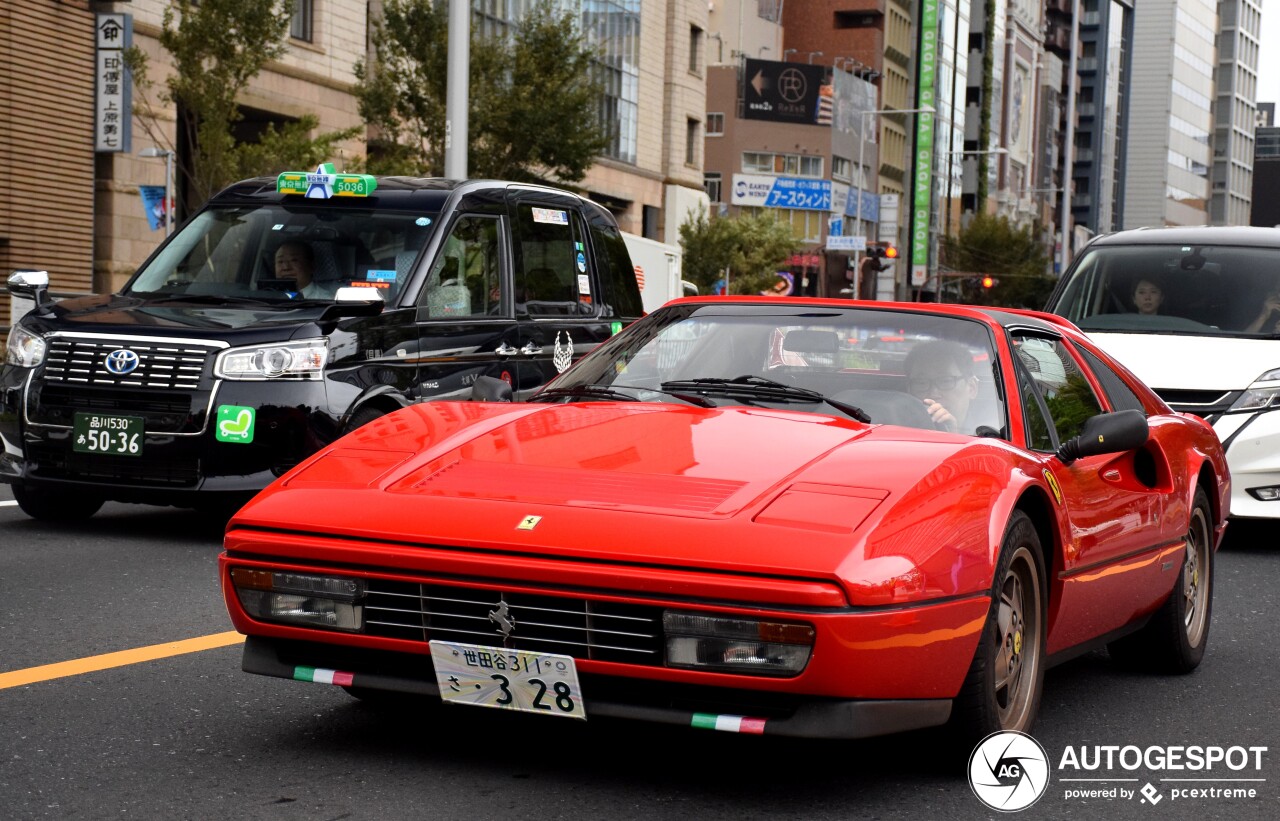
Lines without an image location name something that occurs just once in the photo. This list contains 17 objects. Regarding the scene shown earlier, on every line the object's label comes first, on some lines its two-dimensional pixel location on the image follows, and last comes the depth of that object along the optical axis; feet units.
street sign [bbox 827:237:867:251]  215.92
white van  34.47
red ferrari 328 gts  12.96
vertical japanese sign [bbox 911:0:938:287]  368.68
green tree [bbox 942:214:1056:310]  350.02
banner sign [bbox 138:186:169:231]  87.71
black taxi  28.58
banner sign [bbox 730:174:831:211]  318.04
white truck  89.38
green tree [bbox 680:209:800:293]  213.25
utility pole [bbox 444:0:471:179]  69.62
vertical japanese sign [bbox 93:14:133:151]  90.53
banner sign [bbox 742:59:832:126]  322.96
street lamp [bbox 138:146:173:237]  85.25
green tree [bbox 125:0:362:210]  78.12
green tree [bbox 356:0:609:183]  93.45
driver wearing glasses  16.81
